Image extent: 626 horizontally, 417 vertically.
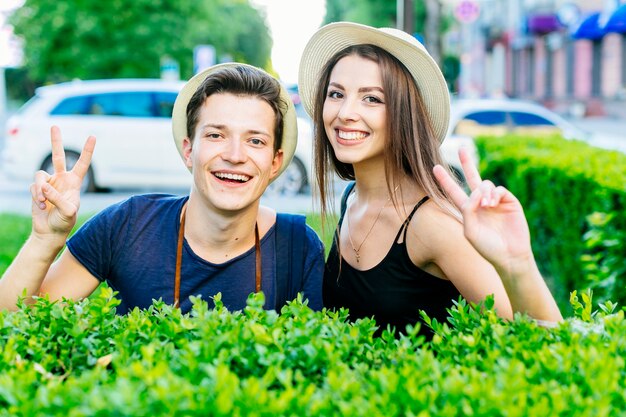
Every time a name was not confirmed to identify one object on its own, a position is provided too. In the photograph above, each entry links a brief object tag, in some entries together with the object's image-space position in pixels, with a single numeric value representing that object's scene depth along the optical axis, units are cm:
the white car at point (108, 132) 1399
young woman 293
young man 307
